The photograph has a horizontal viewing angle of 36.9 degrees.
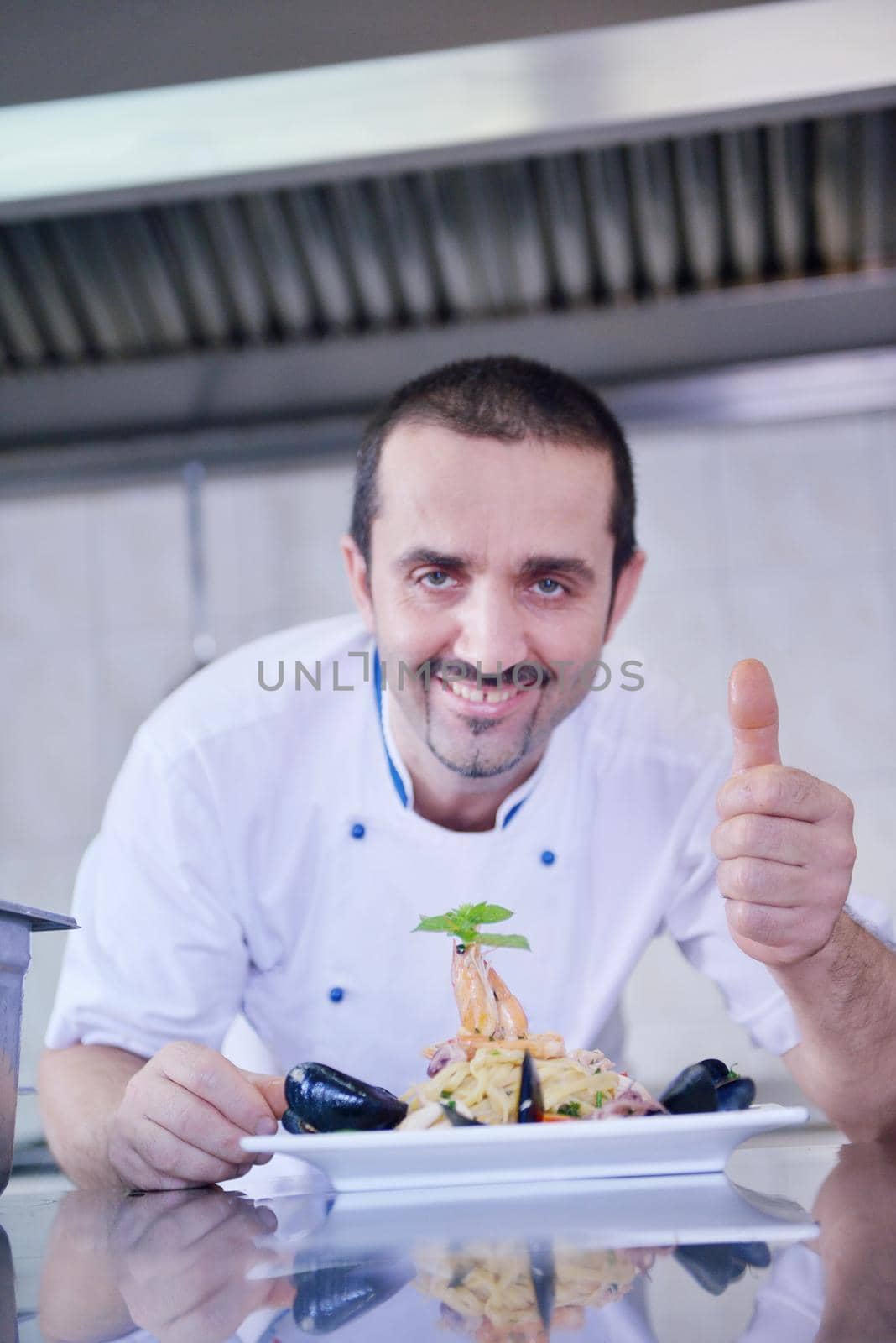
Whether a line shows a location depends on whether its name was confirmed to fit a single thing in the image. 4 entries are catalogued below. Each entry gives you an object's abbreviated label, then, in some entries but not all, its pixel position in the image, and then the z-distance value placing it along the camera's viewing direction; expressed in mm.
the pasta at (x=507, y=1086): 922
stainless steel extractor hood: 1718
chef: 1537
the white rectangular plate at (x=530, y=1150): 826
